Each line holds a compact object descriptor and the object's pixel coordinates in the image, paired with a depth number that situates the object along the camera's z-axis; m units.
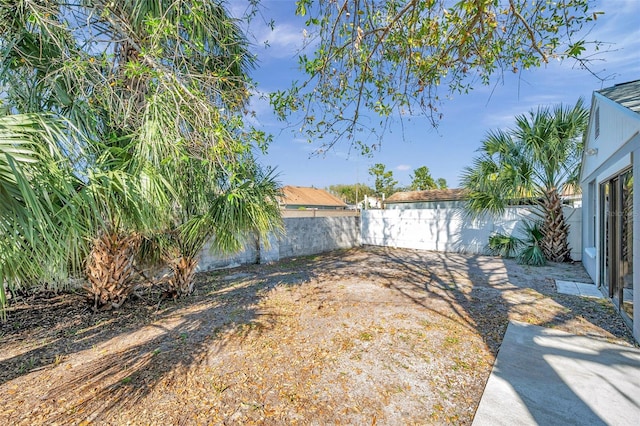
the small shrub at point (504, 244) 9.70
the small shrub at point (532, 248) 8.40
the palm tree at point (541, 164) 8.09
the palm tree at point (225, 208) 4.44
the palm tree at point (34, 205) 1.86
